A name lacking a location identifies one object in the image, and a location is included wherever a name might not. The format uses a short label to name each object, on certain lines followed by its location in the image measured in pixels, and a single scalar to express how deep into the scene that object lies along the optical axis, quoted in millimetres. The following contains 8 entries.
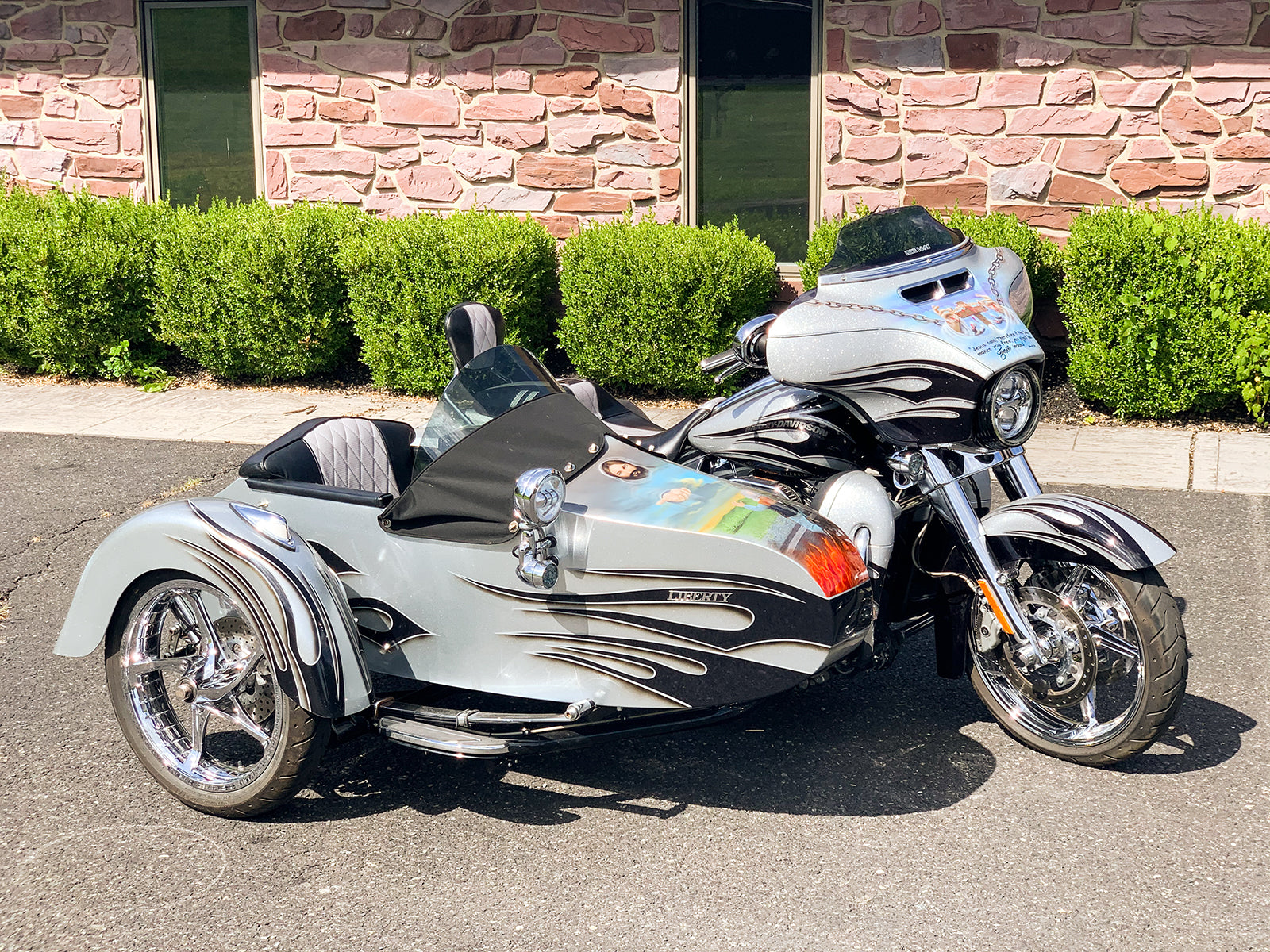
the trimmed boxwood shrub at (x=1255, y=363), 7754
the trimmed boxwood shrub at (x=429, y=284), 9062
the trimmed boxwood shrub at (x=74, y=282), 9625
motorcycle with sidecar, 3574
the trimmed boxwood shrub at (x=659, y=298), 8734
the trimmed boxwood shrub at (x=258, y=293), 9398
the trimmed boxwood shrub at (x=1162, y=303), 7867
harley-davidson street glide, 3836
